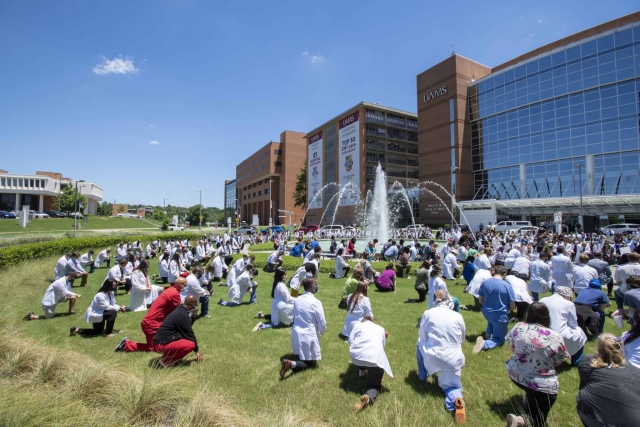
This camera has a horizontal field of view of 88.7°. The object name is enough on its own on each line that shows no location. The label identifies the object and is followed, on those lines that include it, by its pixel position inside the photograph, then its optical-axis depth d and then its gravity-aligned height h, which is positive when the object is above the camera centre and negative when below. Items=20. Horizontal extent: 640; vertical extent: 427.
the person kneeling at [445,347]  4.59 -1.79
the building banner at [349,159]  65.50 +13.24
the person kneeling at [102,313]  7.53 -2.02
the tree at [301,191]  82.56 +8.53
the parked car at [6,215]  60.01 +1.93
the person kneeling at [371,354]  4.67 -1.89
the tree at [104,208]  106.69 +5.51
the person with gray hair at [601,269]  9.75 -1.40
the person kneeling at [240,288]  10.51 -2.07
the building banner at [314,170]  75.39 +12.80
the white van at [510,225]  39.83 -0.26
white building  81.12 +8.64
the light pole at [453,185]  53.83 +6.40
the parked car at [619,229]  30.36 -0.61
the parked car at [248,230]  48.62 -0.91
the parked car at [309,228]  48.79 -0.71
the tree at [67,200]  74.00 +5.74
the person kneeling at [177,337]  5.71 -2.01
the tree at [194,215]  116.87 +3.25
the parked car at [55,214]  70.22 +2.42
